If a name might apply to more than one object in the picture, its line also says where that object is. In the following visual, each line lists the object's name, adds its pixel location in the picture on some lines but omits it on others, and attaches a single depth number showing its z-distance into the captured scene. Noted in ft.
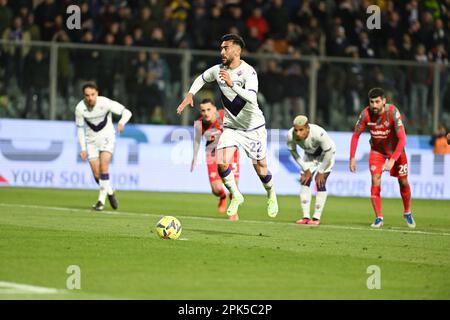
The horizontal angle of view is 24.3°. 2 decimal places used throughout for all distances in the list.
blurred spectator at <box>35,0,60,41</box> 86.58
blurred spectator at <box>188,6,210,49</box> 89.86
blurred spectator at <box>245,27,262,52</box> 90.27
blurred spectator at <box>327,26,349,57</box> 93.91
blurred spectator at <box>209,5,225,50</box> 89.40
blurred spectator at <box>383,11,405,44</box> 96.58
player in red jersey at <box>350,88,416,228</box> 57.16
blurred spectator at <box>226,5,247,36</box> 89.66
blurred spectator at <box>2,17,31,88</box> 81.51
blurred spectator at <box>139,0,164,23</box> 90.02
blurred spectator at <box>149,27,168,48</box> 88.38
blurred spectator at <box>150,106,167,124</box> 85.46
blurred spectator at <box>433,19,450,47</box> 97.55
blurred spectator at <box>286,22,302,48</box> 94.07
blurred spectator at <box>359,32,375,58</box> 95.20
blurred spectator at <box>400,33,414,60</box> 96.17
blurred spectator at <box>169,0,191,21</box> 91.67
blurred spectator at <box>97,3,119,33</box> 88.69
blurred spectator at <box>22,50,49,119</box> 82.02
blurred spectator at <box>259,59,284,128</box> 86.33
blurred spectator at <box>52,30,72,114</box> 82.58
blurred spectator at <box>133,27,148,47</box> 88.02
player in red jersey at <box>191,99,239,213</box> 63.82
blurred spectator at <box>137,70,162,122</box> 84.53
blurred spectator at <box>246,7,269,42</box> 92.22
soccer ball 45.29
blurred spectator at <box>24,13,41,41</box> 86.17
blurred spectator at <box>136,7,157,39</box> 88.63
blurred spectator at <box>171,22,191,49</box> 89.68
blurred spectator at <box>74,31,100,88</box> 83.10
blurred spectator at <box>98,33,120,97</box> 83.66
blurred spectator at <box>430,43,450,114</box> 89.56
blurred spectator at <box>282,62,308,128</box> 87.30
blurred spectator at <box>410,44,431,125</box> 89.66
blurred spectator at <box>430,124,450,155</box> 88.43
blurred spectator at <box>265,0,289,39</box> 92.73
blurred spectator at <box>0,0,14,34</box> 84.94
